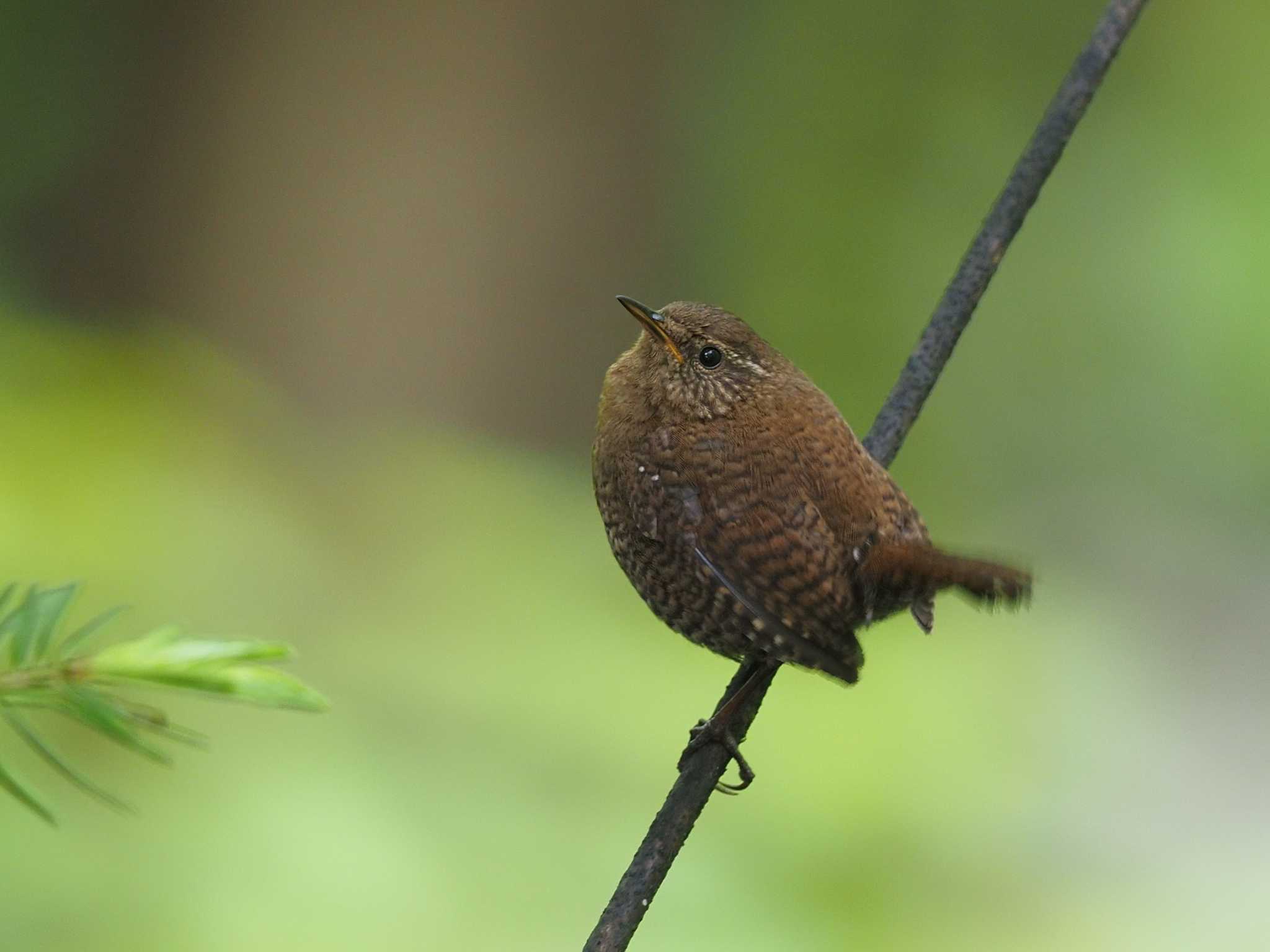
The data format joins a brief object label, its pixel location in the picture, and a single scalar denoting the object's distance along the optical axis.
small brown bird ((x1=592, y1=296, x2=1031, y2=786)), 3.75
